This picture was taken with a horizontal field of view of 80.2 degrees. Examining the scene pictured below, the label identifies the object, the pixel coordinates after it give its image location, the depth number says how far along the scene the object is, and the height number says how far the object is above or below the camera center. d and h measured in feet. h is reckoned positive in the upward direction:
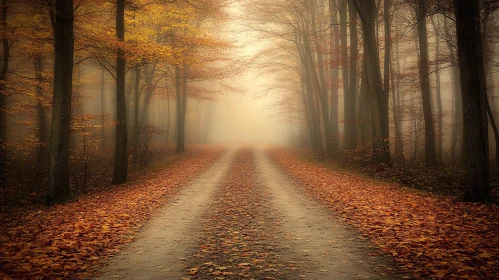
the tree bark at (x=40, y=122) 58.54 +8.02
